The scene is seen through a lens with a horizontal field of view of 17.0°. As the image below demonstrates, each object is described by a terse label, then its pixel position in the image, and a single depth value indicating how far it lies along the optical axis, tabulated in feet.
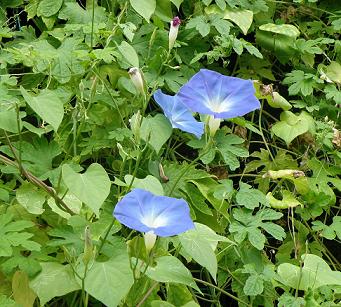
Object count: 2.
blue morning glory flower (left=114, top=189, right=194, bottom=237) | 3.28
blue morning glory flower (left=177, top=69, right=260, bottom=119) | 3.56
